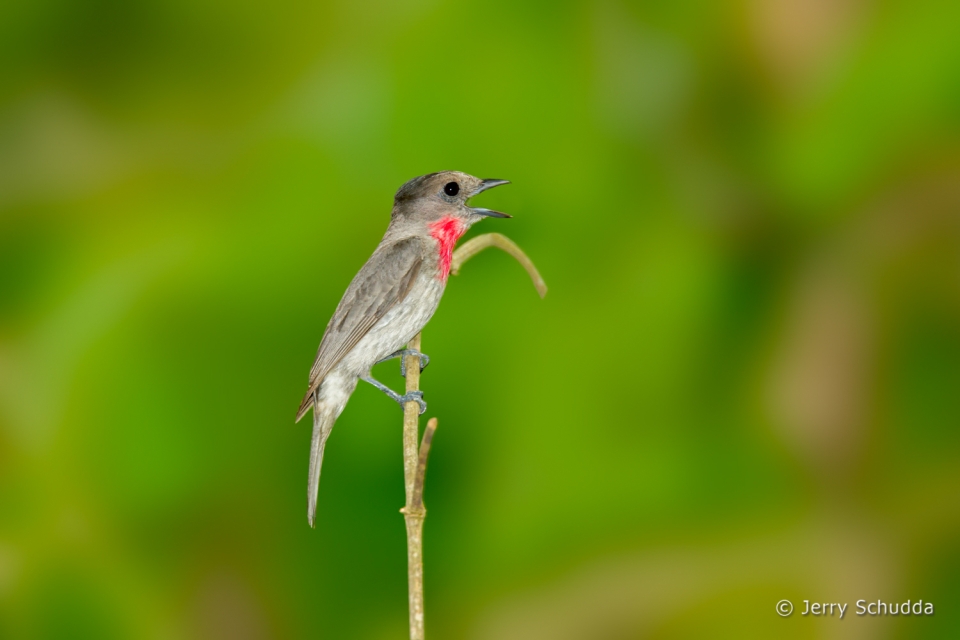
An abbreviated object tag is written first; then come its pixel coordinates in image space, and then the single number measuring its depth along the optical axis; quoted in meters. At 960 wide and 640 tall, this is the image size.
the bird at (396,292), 5.56
